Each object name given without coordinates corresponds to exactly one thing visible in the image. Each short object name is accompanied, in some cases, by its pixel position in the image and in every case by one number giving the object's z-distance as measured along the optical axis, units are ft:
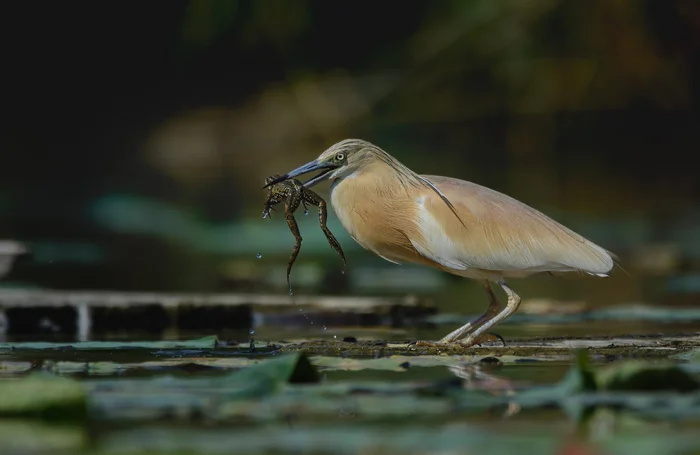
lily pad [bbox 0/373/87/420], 25.52
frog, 42.09
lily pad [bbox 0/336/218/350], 39.17
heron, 40.57
